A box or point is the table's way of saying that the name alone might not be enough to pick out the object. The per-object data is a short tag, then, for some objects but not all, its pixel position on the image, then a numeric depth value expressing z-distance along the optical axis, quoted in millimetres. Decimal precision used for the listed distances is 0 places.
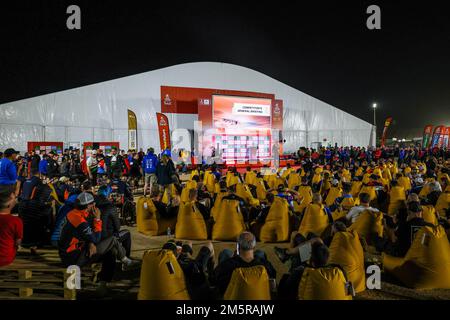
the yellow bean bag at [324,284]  2936
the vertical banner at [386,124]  30822
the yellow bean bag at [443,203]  7016
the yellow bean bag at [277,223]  6746
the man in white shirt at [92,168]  13744
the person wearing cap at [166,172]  10250
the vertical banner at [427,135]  27809
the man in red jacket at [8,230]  4137
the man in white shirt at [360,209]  6020
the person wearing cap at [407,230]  4672
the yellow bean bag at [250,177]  11041
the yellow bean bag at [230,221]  6742
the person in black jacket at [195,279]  3449
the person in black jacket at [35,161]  12992
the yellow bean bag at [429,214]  5648
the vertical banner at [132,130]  19686
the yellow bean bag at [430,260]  4309
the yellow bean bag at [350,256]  4332
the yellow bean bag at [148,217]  7406
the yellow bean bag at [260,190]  9836
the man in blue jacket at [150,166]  11502
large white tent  18516
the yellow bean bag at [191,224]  6922
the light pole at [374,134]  29984
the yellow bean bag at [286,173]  12342
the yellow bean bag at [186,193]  8828
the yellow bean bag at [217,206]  7339
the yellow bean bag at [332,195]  8209
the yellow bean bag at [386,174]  11691
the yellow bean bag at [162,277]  3264
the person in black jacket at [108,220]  4957
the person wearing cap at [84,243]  4195
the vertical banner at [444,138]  27562
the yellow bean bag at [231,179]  10556
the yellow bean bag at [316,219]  6043
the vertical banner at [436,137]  27297
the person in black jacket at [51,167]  12805
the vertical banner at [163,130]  20059
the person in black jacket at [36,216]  5738
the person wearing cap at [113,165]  13359
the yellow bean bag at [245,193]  8156
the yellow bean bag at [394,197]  8125
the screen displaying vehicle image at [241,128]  20280
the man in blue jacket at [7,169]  7245
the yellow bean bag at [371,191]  8170
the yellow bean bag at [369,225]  5953
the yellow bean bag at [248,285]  2883
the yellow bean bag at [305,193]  8406
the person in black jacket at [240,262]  3311
